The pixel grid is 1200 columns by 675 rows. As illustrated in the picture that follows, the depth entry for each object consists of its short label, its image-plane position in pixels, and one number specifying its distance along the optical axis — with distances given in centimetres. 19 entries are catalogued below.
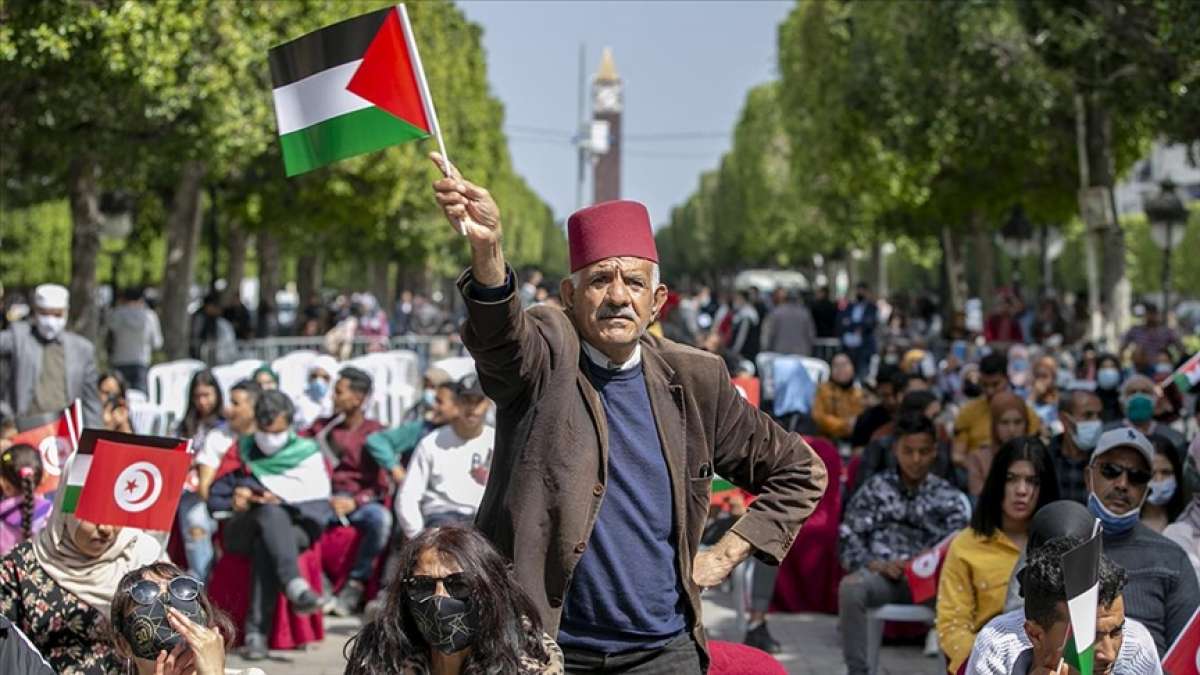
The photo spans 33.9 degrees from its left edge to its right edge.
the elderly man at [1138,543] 671
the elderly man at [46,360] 1312
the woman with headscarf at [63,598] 643
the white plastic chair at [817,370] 1886
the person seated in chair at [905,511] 985
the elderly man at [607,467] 457
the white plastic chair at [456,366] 1473
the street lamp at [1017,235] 3288
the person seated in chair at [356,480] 1180
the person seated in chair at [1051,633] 510
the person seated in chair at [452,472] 1007
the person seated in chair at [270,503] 1060
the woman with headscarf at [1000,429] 1133
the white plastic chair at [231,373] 1675
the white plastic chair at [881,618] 935
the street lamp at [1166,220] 2575
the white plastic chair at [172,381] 1778
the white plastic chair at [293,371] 1758
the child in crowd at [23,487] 847
